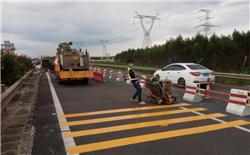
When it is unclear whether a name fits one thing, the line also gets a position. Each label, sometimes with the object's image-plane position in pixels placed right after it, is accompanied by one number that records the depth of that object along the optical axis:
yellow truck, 17.15
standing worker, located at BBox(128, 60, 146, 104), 10.08
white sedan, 14.03
